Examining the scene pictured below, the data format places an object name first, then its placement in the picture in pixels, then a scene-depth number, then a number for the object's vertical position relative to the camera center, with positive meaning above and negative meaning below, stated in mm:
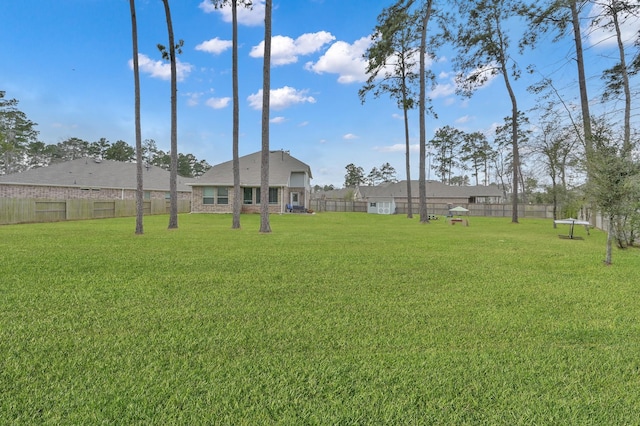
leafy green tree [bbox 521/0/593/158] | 9984 +6175
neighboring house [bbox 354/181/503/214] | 41812 +1869
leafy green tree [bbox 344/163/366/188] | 71750 +7526
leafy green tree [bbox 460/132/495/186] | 45125 +8122
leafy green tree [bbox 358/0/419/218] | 19562 +10959
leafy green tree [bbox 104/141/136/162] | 48562 +8920
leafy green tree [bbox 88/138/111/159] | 48250 +9576
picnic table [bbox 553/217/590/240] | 9562 -490
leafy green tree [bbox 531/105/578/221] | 14364 +2838
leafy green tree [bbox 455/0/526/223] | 17500 +9312
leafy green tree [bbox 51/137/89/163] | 45656 +8965
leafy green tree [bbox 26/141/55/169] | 41281 +7647
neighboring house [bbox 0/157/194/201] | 22250 +2100
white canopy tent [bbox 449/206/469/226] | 16634 -816
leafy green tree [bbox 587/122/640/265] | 6148 +445
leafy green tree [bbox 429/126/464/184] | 47250 +9683
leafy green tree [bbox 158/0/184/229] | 12070 +4459
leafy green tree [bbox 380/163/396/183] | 70312 +7892
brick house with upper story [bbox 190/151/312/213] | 24125 +1477
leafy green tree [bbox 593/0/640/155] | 8414 +4408
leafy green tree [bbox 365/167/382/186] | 71250 +6990
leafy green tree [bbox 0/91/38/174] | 28650 +8456
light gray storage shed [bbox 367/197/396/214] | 33875 +216
